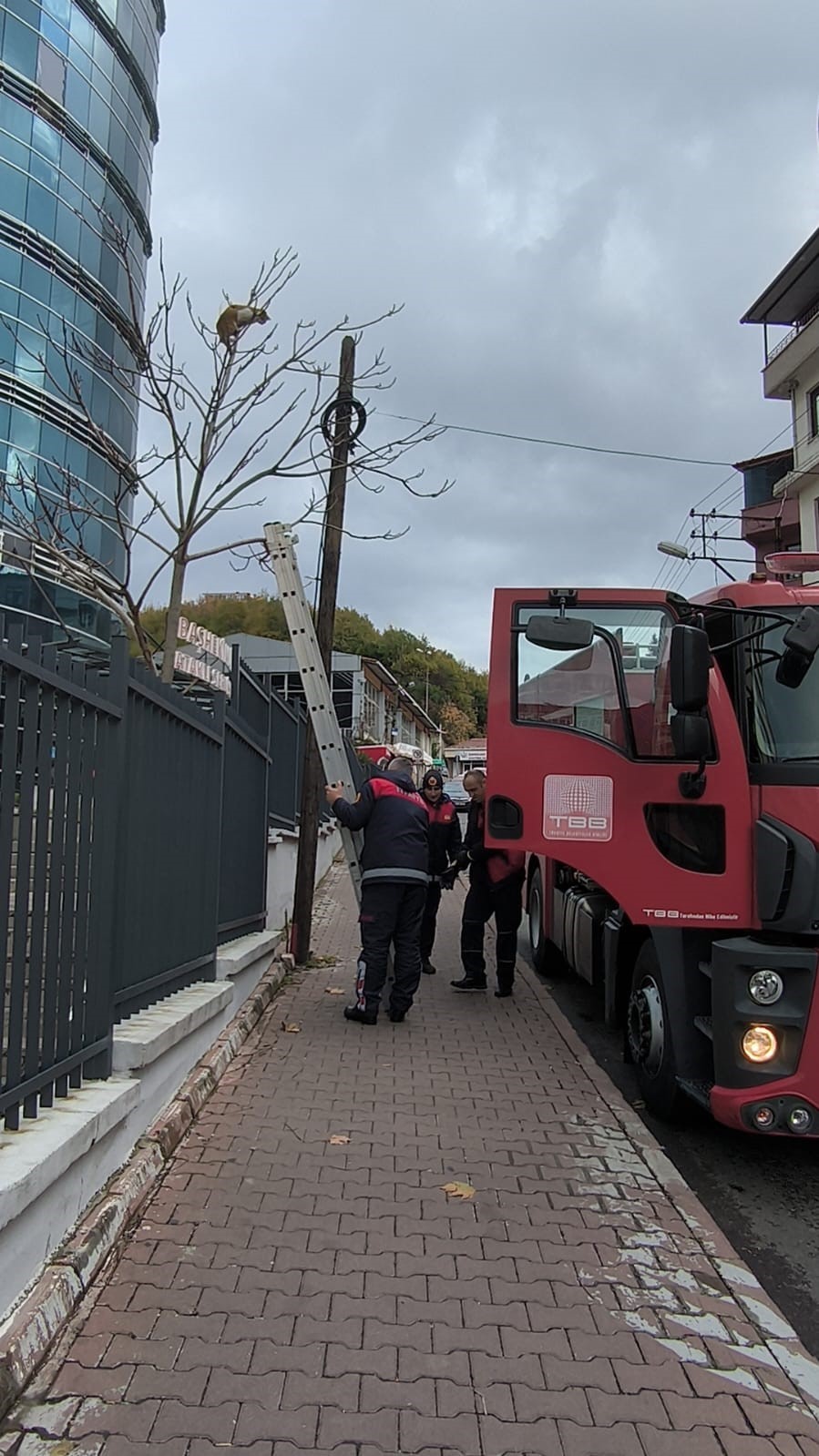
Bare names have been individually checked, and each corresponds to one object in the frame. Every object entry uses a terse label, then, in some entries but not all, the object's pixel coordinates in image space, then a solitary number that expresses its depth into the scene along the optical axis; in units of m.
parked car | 40.35
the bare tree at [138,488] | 6.96
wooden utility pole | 8.66
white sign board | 7.47
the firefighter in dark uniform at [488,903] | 7.65
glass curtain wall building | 30.70
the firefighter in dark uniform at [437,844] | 9.12
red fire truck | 4.10
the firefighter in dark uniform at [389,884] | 6.46
